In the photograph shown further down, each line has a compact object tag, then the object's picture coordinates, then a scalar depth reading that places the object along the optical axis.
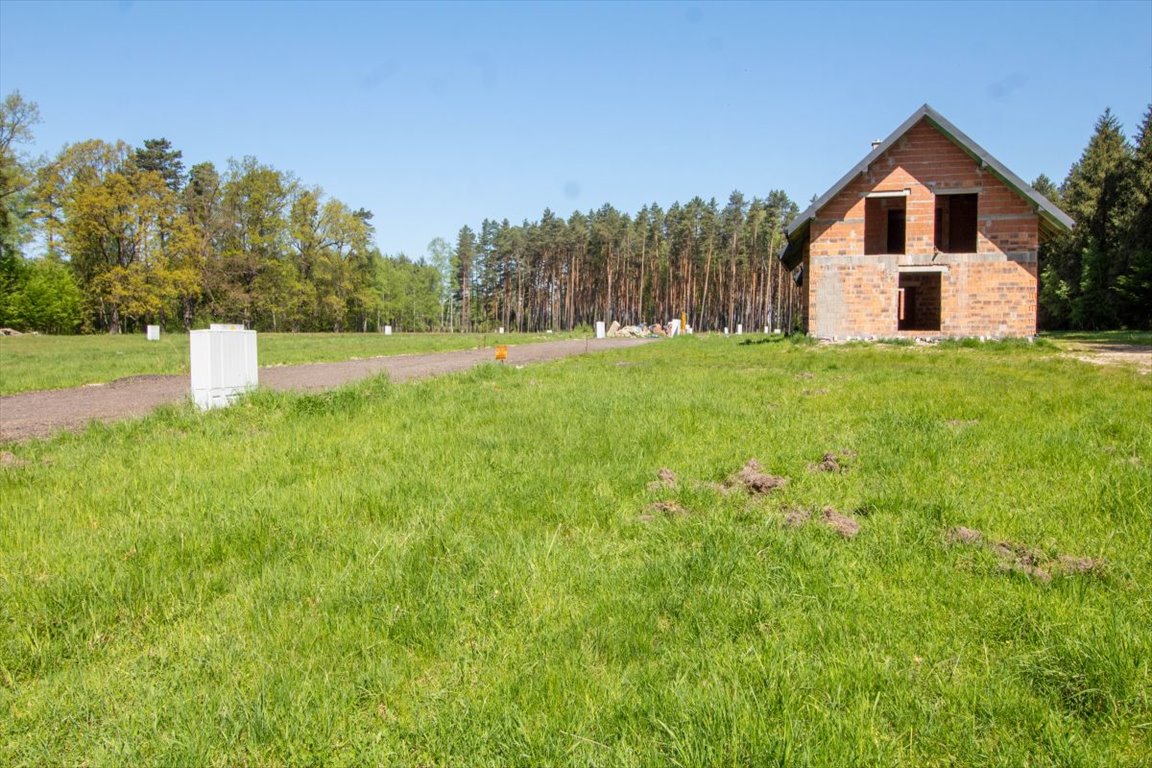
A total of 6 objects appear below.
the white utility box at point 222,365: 8.55
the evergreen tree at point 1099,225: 47.19
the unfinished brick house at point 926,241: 21.34
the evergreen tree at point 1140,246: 42.88
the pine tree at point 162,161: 69.75
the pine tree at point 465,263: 105.94
